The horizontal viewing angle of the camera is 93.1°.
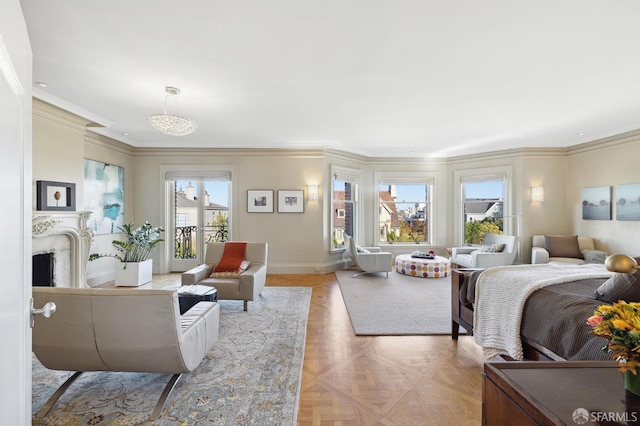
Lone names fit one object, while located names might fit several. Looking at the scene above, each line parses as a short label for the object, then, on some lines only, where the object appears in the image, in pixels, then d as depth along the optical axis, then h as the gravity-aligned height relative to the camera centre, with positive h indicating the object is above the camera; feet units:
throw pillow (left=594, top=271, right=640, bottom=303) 5.73 -1.46
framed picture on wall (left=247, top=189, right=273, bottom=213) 20.70 +0.72
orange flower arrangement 2.79 -1.15
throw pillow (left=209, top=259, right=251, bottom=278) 13.42 -2.75
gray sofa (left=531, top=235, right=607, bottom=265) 18.07 -2.29
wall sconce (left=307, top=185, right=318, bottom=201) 20.68 +1.34
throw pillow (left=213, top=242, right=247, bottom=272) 13.78 -2.15
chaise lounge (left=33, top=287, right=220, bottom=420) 6.04 -2.49
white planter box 17.24 -3.62
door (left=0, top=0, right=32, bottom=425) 2.75 -0.03
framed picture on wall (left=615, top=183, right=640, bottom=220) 16.16 +0.60
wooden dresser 2.65 -1.76
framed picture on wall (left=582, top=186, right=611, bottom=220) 17.78 +0.56
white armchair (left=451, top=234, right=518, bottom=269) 18.83 -2.71
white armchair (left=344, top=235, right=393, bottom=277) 19.26 -3.14
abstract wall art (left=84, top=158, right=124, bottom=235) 16.88 +0.92
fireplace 12.30 -1.58
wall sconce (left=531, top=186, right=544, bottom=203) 20.44 +1.22
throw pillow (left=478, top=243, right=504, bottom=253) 19.65 -2.37
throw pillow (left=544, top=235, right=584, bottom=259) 18.49 -2.14
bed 5.74 -2.21
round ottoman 19.31 -3.57
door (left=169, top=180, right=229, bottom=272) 21.09 -0.25
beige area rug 11.19 -4.22
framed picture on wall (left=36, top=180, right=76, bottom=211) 12.57 +0.70
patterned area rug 6.31 -4.27
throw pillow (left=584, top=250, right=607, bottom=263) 17.03 -2.50
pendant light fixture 11.28 +3.38
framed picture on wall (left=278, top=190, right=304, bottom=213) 20.71 +0.72
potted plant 17.26 -2.56
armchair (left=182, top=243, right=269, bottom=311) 12.60 -2.92
